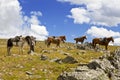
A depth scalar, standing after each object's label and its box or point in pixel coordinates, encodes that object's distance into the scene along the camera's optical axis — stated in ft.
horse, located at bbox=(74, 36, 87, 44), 182.03
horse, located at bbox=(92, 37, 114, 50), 145.89
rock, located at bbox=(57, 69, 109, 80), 60.51
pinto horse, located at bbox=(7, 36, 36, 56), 114.10
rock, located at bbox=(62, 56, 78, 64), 96.95
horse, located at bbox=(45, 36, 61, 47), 153.15
